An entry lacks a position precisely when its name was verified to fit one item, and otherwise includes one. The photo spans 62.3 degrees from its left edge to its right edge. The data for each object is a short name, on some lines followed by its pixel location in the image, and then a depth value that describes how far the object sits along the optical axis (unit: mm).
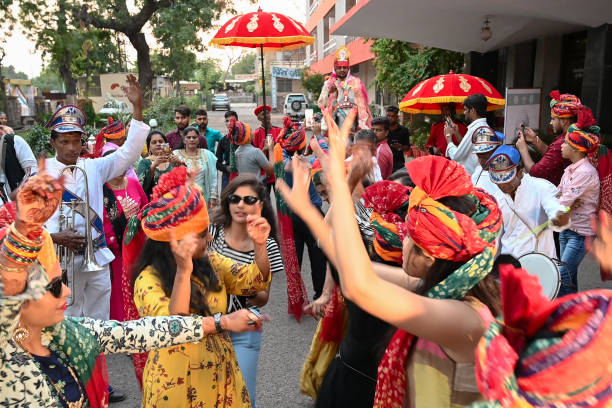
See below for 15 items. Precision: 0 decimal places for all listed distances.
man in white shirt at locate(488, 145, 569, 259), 3773
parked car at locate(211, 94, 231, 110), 51844
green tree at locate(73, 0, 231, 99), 20953
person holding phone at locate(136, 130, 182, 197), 5711
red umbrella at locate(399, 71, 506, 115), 6984
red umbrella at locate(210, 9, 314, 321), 7578
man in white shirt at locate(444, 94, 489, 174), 5503
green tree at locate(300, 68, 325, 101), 35531
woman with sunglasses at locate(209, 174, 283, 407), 3334
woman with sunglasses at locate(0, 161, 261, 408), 1359
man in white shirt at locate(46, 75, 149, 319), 3611
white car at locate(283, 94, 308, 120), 34375
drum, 2885
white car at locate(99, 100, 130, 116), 16078
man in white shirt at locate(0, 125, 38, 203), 5070
